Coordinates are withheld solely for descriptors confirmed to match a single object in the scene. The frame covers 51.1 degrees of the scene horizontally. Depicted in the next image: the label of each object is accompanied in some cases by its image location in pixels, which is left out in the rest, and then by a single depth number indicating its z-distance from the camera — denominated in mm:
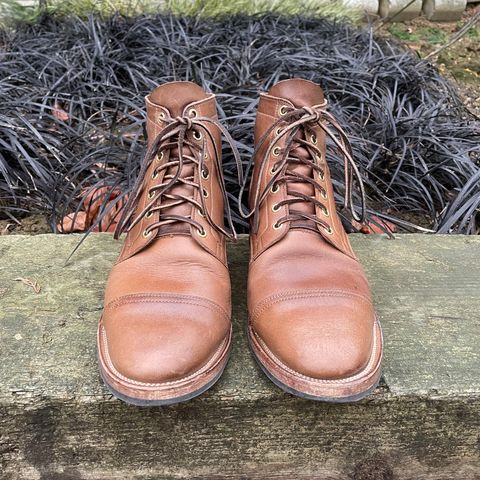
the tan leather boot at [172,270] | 368
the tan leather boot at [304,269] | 373
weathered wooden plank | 420
